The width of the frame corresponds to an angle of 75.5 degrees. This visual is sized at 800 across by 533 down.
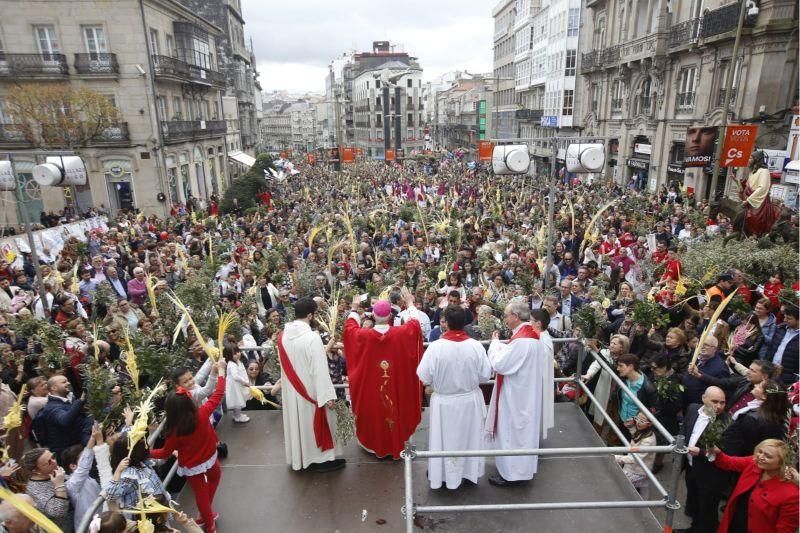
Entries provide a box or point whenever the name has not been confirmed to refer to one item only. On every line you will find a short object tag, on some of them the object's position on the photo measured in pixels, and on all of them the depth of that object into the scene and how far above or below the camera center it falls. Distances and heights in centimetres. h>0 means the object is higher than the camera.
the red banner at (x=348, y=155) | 3459 -208
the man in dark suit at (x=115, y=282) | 995 -293
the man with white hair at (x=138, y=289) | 953 -291
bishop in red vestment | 478 -236
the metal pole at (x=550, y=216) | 786 -150
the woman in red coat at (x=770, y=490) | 344 -250
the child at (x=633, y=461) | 495 -314
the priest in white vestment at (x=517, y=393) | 442 -231
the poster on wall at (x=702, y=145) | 1723 -91
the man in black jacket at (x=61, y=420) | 467 -256
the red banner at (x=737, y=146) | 1396 -77
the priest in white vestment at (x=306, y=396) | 466 -240
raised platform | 416 -319
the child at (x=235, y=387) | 553 -273
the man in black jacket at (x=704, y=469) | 427 -291
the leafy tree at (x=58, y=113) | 2283 +62
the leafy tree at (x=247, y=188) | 2433 -299
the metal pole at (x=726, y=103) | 1324 +36
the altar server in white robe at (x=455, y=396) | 433 -228
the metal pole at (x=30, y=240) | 720 -158
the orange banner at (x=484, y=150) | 1990 -115
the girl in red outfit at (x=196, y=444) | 391 -239
